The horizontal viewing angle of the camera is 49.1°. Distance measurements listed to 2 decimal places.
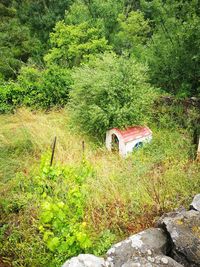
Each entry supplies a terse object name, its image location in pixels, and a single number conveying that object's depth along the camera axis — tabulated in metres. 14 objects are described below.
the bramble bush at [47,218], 3.01
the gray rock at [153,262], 2.61
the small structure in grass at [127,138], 5.78
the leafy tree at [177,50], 7.06
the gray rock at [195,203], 3.23
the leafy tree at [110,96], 5.97
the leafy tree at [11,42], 12.33
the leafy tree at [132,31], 11.87
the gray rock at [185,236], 2.76
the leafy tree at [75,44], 10.38
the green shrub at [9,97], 7.78
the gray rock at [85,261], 2.56
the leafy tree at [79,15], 12.15
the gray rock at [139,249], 2.70
